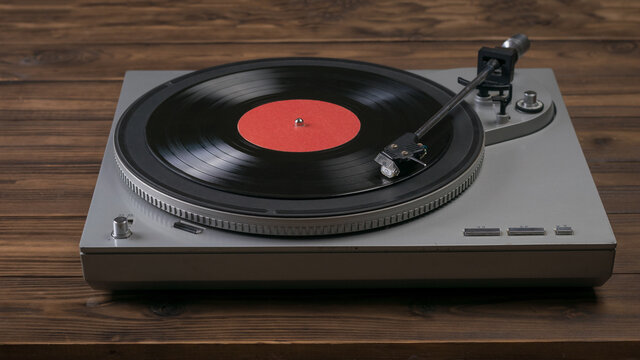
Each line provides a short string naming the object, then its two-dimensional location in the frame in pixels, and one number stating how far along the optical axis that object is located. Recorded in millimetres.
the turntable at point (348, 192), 1252
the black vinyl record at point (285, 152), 1273
